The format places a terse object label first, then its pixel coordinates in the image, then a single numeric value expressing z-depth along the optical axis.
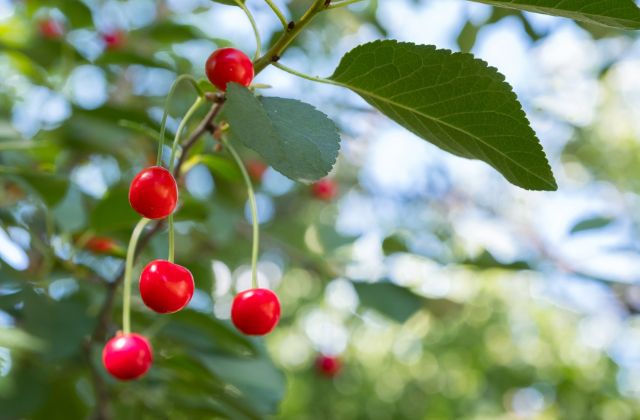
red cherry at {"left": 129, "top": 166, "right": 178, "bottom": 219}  0.49
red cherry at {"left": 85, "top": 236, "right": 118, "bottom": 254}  0.71
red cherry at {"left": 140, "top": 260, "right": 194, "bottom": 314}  0.50
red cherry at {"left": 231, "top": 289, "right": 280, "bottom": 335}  0.52
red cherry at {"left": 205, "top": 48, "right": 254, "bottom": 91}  0.50
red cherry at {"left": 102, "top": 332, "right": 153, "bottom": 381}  0.52
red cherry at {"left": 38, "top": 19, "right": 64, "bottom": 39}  0.98
